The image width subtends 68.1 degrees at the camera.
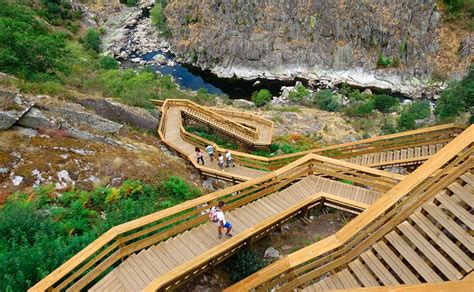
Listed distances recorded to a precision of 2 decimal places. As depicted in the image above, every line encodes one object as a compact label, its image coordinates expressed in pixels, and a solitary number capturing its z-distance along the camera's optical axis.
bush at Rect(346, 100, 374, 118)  29.69
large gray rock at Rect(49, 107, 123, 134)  14.62
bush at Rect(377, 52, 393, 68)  43.50
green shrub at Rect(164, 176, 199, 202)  12.63
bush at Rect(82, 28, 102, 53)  45.22
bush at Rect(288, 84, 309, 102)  36.25
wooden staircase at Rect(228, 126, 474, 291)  6.85
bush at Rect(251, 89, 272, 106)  34.78
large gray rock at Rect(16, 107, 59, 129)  13.16
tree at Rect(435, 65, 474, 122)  16.82
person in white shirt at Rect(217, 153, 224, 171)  16.20
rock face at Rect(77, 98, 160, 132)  17.17
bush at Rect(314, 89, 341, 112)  32.09
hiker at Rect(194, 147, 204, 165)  16.45
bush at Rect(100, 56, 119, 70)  35.68
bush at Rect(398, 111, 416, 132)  23.53
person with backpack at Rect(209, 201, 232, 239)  8.88
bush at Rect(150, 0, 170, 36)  51.41
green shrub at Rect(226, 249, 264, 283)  8.83
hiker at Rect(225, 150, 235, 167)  16.40
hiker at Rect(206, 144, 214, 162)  16.78
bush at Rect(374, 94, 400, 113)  31.18
